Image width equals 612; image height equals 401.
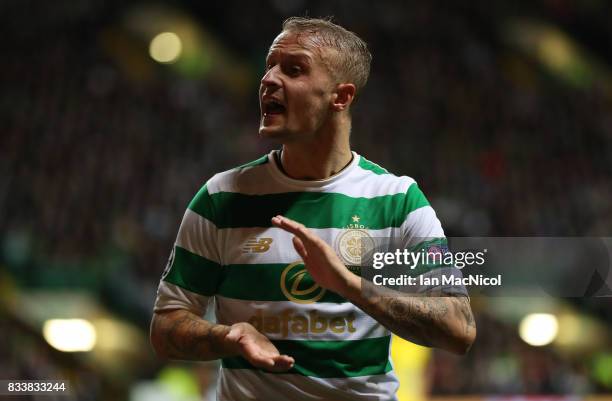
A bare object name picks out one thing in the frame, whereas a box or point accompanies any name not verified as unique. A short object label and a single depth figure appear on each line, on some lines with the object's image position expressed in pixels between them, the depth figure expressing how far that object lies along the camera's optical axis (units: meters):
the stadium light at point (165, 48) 32.72
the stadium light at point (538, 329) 16.87
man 5.20
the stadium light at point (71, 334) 15.23
